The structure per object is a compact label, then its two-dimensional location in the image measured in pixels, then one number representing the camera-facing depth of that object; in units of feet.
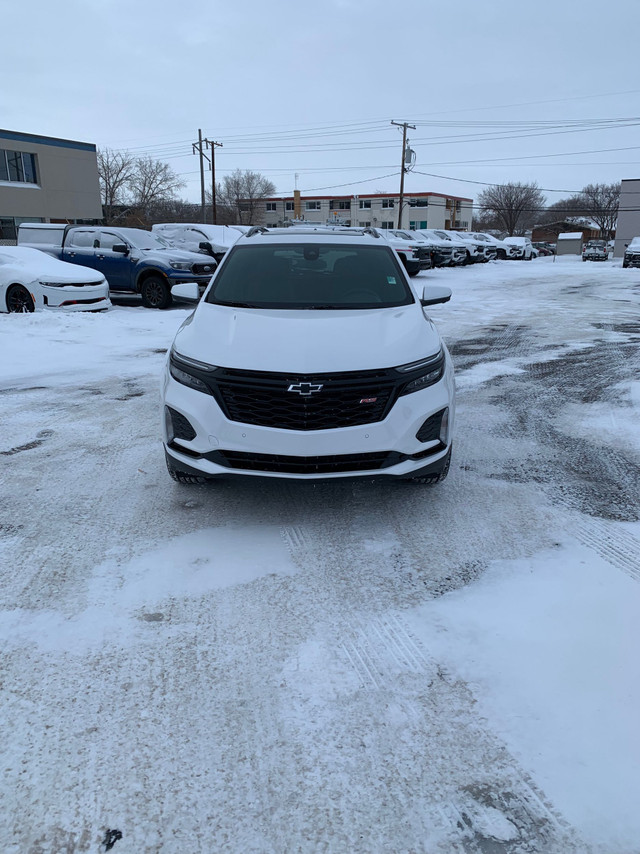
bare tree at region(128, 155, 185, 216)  273.95
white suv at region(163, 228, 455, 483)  11.73
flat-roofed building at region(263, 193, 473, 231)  339.77
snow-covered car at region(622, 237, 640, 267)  110.01
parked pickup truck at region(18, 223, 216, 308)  47.21
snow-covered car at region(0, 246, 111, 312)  39.32
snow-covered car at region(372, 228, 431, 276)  67.10
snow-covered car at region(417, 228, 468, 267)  102.22
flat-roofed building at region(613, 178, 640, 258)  182.70
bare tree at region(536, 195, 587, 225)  345.10
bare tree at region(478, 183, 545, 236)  316.60
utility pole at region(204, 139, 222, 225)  172.24
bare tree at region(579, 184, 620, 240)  321.93
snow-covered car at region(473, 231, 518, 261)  131.95
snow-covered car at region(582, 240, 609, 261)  153.73
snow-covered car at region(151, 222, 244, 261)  63.87
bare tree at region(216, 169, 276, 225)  339.98
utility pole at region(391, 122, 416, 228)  172.43
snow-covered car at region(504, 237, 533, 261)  145.48
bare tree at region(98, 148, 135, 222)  259.19
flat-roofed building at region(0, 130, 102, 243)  121.60
